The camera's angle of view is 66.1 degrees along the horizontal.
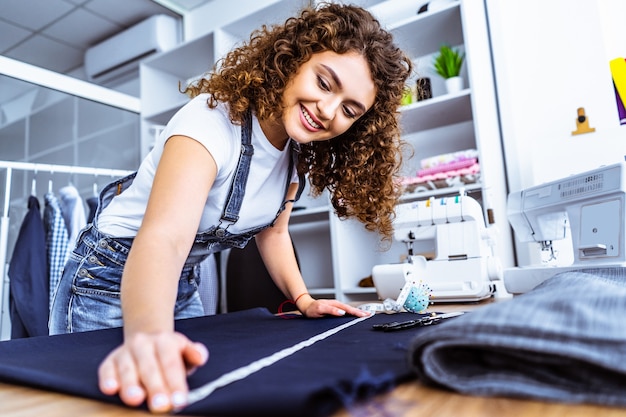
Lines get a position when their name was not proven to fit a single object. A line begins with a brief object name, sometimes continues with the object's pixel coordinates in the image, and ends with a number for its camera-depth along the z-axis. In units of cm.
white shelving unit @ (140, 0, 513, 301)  222
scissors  87
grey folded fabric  43
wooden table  41
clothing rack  197
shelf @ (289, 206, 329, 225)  267
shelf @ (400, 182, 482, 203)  212
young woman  90
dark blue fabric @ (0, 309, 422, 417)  42
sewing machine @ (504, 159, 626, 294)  129
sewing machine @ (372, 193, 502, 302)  161
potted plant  233
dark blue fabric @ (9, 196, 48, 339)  203
